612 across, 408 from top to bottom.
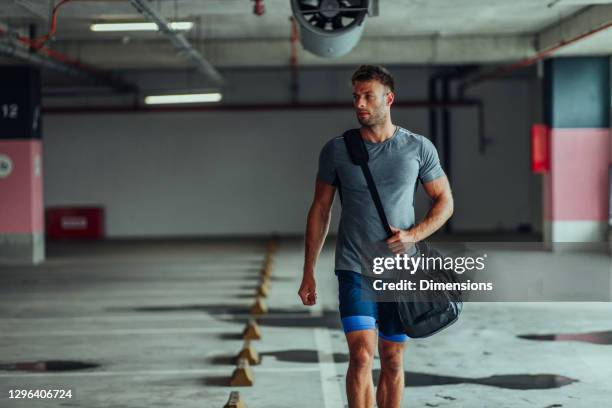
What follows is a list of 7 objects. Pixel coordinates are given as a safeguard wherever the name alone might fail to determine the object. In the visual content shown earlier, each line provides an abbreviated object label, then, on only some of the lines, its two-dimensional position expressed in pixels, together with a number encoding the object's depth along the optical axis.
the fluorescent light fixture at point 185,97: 17.52
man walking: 4.16
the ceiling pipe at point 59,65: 12.16
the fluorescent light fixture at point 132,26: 10.91
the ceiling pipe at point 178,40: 9.32
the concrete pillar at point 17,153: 16.08
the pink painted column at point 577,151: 16.50
